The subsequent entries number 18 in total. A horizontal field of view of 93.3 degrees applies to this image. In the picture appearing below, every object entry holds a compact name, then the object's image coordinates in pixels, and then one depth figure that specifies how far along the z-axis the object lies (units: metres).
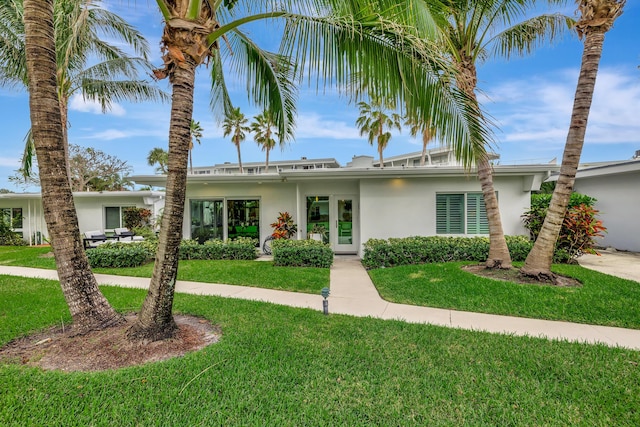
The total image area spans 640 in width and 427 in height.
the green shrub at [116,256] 9.49
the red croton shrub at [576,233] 8.79
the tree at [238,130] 28.98
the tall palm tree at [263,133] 29.88
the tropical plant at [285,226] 11.42
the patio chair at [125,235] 13.68
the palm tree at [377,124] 25.30
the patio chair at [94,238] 12.61
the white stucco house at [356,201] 10.45
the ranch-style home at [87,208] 15.86
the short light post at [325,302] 5.03
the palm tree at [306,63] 3.46
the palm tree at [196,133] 26.58
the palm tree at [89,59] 9.34
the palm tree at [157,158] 40.82
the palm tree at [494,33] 7.35
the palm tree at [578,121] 6.13
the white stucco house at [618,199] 11.28
